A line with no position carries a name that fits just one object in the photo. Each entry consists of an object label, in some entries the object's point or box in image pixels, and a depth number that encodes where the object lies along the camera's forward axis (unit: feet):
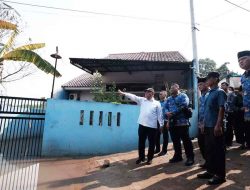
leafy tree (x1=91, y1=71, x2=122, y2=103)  22.53
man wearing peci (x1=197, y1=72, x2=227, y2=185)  8.84
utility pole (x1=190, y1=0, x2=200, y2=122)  23.91
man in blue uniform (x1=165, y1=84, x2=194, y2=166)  12.04
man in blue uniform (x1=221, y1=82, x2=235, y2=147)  15.46
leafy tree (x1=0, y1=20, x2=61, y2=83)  18.76
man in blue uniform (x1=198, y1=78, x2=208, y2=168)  11.11
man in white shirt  12.87
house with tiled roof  26.54
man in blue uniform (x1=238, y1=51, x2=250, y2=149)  9.27
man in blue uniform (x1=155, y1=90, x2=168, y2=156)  15.16
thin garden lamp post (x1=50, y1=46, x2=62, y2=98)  28.49
